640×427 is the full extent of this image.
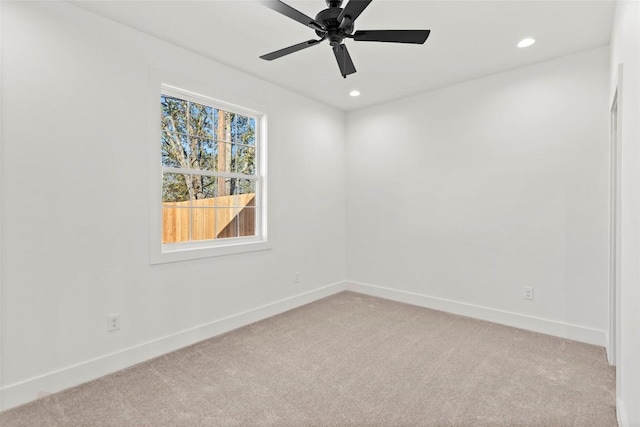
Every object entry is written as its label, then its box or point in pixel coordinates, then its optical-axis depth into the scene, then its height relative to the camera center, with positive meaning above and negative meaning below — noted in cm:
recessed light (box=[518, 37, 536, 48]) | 273 +144
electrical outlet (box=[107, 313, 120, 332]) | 246 -82
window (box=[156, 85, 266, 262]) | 295 +38
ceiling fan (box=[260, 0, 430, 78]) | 178 +110
